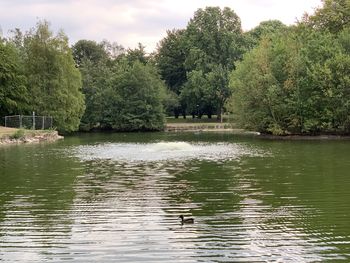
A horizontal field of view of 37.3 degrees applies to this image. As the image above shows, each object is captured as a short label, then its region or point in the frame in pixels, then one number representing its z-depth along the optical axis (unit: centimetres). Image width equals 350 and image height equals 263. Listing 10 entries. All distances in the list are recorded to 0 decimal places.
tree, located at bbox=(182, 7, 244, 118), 8838
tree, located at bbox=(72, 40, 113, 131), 7953
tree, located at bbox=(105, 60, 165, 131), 7788
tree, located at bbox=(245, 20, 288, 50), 9075
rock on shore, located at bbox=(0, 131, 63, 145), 4837
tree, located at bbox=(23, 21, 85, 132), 6325
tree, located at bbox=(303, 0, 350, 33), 6088
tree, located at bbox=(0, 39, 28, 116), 6266
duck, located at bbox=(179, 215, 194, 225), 1255
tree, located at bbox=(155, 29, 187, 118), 9944
